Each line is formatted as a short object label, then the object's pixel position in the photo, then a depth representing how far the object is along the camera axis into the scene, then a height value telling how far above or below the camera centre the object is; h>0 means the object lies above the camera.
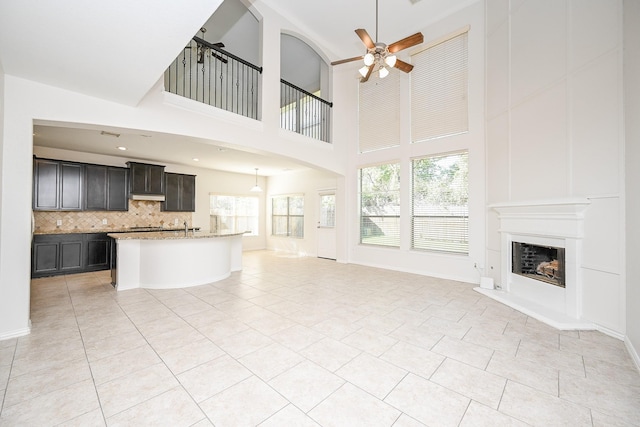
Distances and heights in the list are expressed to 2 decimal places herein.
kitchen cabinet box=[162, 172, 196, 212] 7.25 +0.57
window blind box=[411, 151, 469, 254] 5.06 +0.21
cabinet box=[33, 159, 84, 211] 5.36 +0.58
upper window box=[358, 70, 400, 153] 6.04 +2.47
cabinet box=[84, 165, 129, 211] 5.98 +0.57
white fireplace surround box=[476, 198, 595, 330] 3.13 -0.53
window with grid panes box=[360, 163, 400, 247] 6.12 +0.21
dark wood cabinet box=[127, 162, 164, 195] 6.56 +0.88
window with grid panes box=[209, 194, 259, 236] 8.59 -0.01
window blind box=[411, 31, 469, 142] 5.06 +2.53
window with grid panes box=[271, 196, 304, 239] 8.77 -0.11
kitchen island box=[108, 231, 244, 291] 4.41 -0.84
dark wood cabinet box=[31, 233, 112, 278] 5.18 -0.88
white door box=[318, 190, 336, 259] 7.70 -0.37
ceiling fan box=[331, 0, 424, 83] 3.86 +2.47
